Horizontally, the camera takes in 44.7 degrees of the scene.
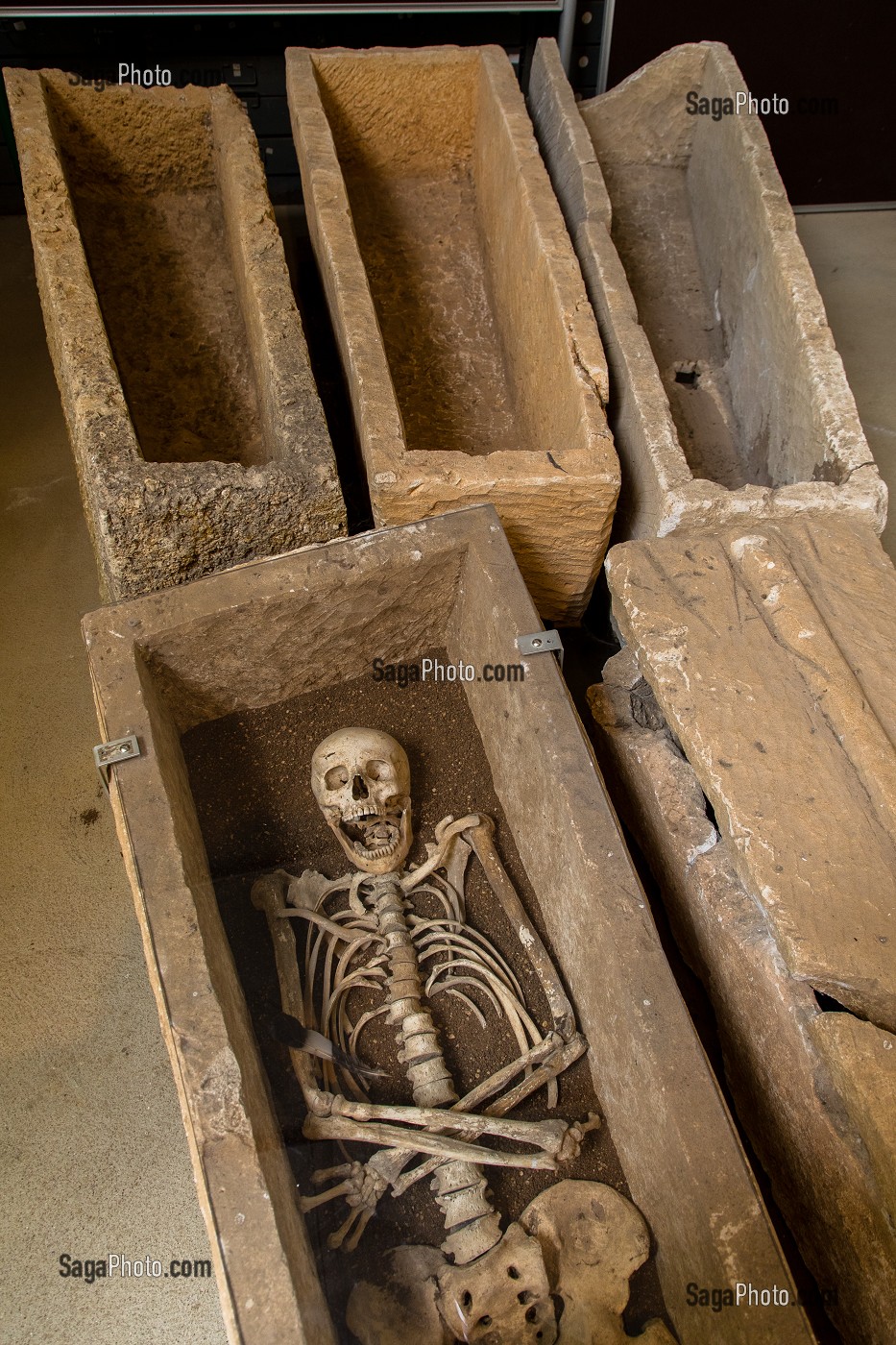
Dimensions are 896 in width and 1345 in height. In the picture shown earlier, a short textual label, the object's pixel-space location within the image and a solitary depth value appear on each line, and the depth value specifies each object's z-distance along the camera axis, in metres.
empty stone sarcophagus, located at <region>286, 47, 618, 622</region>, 3.00
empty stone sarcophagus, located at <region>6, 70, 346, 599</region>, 2.87
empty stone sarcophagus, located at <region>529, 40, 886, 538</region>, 3.13
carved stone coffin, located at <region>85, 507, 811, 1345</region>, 2.09
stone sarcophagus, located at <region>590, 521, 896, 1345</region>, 2.19
